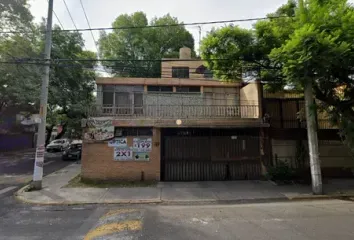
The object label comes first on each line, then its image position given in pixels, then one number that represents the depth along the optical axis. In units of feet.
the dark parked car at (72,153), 74.18
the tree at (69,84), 70.95
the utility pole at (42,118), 34.73
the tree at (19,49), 58.34
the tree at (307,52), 26.55
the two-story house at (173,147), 39.60
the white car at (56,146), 102.89
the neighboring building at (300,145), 42.01
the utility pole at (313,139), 32.17
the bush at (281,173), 37.93
